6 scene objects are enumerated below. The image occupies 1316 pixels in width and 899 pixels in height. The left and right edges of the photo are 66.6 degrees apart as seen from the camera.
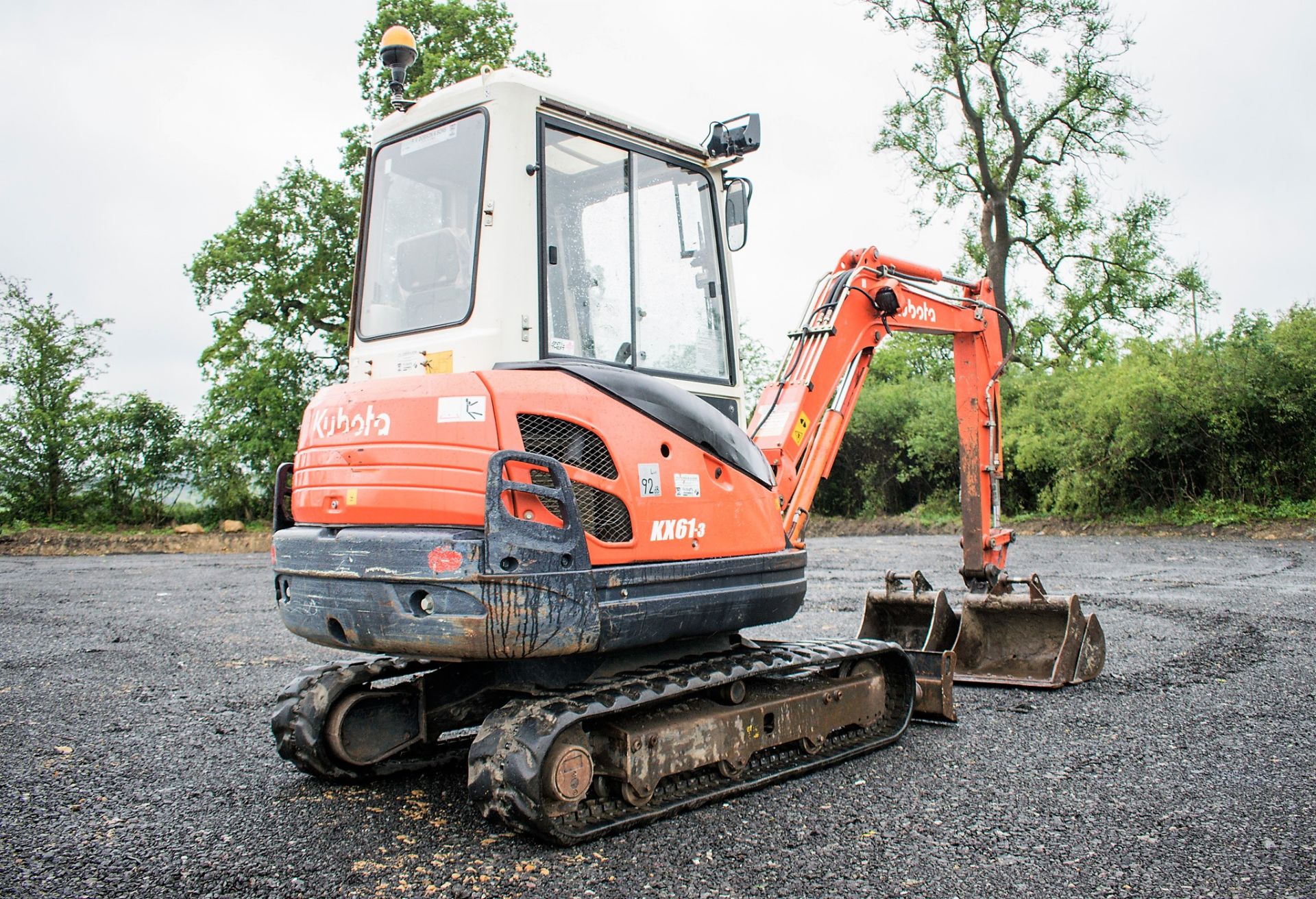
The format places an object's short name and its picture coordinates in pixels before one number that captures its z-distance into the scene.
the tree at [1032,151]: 24.80
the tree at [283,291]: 25.80
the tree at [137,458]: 25.58
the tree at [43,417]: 24.91
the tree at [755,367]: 33.25
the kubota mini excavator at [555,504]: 3.35
